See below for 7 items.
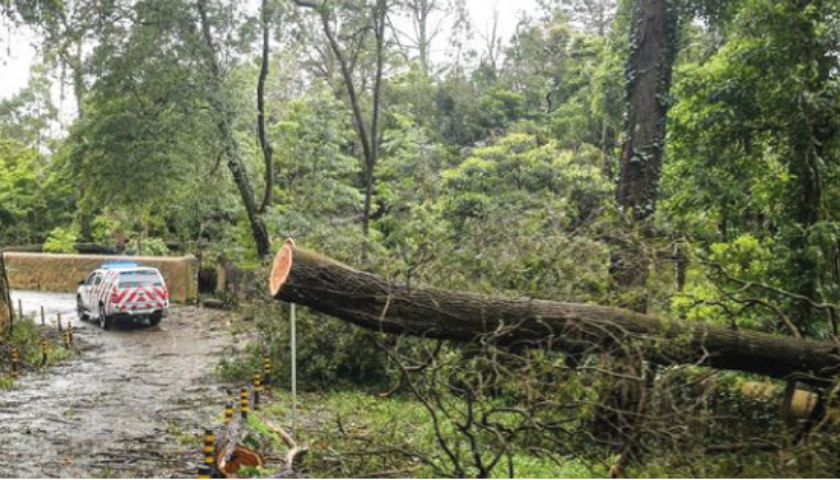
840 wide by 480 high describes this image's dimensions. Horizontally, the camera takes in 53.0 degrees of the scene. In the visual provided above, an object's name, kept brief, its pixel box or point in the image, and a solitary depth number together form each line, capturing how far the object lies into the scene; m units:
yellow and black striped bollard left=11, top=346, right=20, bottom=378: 16.03
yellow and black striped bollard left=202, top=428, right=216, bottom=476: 7.38
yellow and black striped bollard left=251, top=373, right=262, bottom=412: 12.16
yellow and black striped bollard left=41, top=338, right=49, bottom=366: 17.15
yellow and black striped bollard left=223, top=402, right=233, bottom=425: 9.14
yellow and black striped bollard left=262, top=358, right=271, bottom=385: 14.30
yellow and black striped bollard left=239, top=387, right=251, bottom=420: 9.53
